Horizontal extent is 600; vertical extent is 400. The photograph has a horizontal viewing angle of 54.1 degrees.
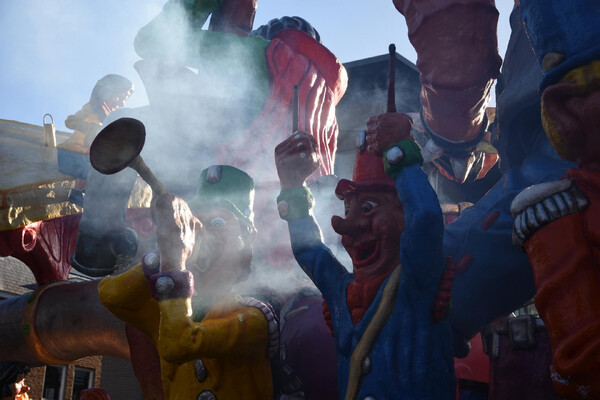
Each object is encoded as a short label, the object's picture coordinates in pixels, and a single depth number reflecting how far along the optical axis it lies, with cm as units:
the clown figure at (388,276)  232
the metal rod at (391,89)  260
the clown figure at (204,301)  243
